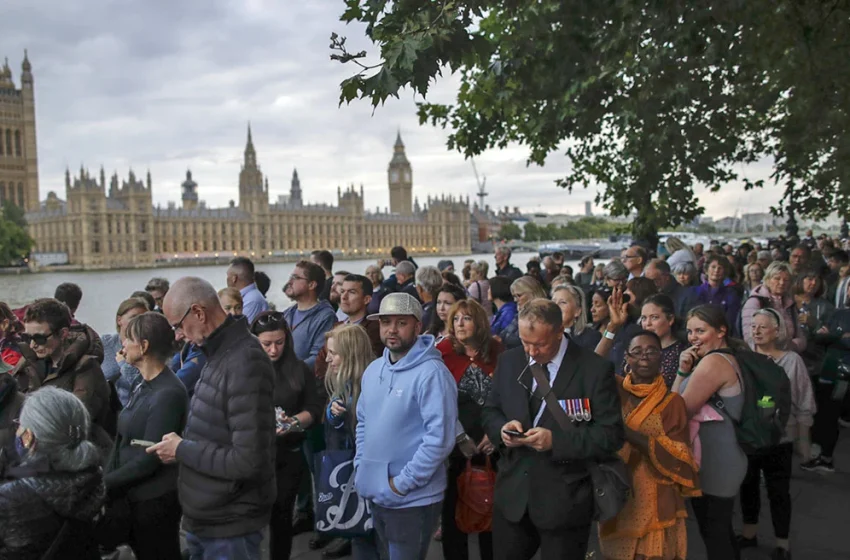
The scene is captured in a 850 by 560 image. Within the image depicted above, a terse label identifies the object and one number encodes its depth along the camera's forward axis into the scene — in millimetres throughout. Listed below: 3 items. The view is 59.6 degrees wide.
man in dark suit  2861
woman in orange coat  3217
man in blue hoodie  3004
